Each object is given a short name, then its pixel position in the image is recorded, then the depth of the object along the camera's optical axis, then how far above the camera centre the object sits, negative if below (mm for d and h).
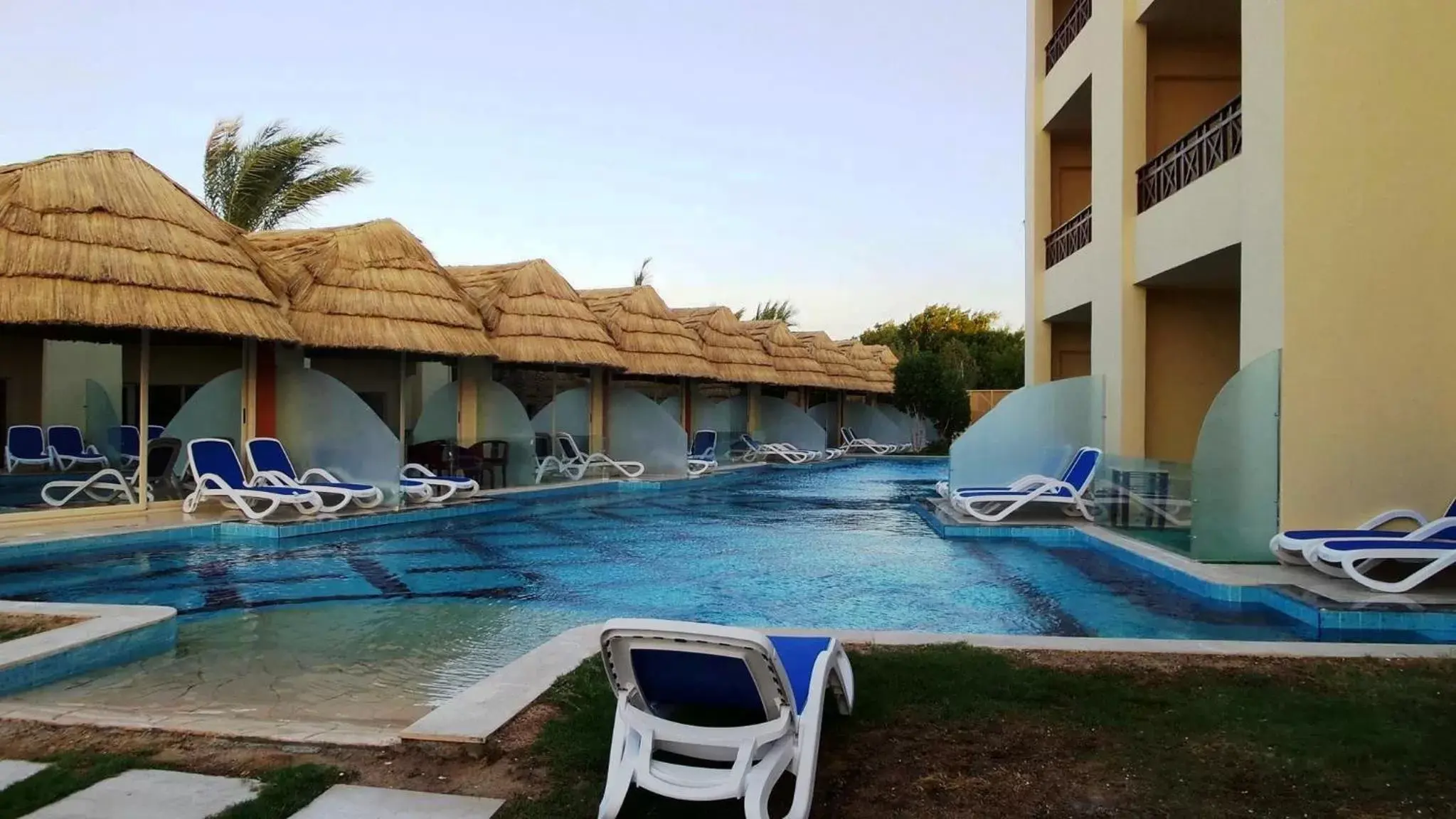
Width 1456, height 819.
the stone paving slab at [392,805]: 2955 -1143
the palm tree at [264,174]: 23672 +6011
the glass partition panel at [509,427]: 14914 +4
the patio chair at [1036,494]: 10703 -669
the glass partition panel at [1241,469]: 7441 -255
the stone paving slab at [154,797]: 2951 -1146
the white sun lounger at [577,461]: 16484 -558
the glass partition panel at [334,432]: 11438 -78
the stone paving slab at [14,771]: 3221 -1151
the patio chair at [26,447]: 14398 -369
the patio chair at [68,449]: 14602 -399
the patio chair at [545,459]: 15859 -520
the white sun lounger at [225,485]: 10266 -642
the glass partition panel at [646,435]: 17484 -122
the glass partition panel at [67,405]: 14102 +288
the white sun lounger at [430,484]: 11977 -708
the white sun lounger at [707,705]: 2857 -882
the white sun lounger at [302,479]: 10891 -605
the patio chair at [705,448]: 20797 -400
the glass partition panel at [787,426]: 25469 +102
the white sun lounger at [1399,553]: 6125 -731
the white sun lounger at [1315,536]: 6848 -703
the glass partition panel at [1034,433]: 11586 -3
